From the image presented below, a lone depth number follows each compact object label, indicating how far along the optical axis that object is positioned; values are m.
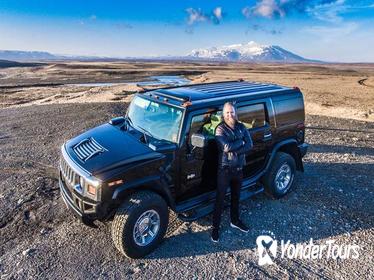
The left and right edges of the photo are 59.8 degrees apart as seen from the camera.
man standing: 5.01
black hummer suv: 4.59
